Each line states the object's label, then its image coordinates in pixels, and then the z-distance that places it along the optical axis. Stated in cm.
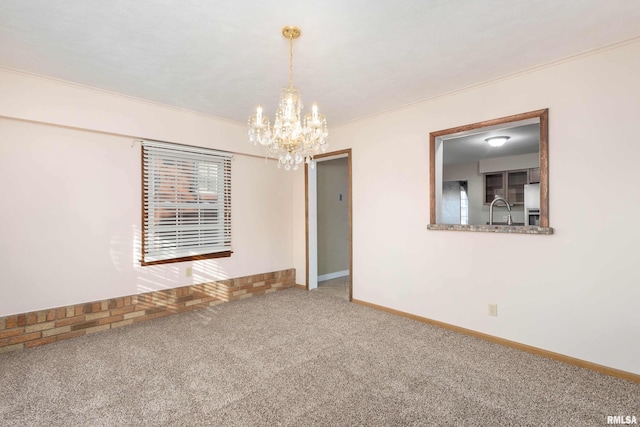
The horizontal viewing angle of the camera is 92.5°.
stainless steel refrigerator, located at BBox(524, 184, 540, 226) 543
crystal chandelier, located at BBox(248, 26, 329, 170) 226
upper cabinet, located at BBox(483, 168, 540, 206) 610
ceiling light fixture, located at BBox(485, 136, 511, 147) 479
